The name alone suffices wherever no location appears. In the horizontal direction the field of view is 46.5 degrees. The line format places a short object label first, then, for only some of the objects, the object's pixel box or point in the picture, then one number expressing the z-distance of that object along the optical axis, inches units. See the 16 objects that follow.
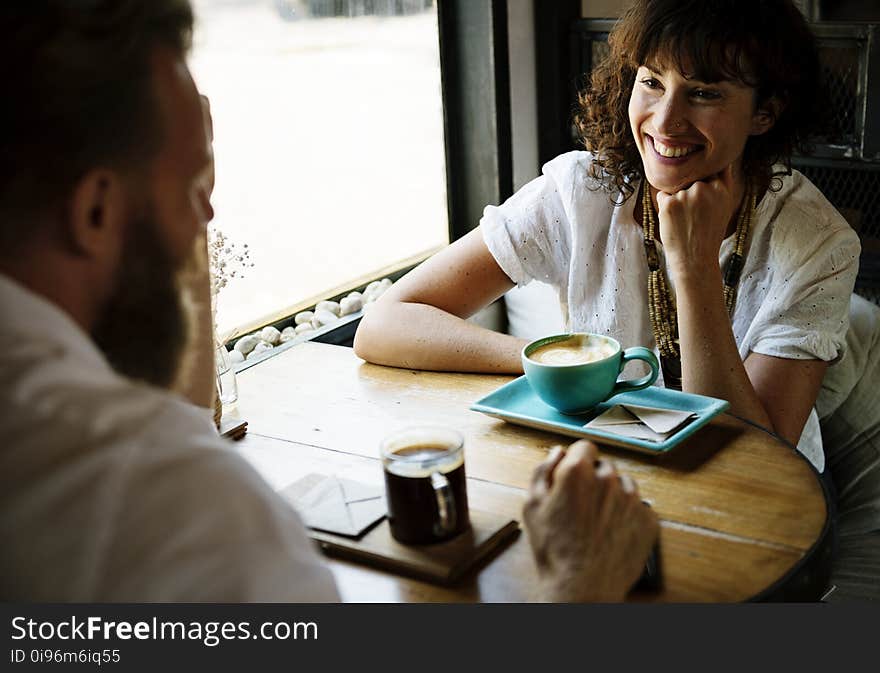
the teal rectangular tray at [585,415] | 55.9
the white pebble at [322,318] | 105.3
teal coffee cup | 58.0
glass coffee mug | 45.3
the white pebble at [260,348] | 96.4
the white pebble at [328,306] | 106.7
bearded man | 28.8
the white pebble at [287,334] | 101.7
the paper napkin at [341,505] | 48.5
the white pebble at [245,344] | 97.2
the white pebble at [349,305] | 108.2
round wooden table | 44.1
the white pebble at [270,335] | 99.7
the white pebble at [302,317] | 104.3
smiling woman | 69.5
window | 94.7
